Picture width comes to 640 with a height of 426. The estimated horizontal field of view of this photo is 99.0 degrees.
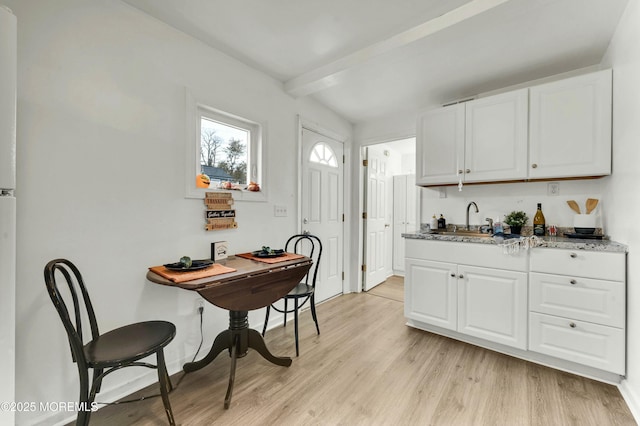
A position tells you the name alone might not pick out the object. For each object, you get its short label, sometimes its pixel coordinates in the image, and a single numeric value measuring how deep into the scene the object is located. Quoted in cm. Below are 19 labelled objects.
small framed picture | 200
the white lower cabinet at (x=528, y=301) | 171
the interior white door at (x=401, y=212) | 452
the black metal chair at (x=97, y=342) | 115
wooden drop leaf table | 151
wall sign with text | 205
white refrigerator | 97
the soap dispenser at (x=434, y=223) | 286
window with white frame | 198
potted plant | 241
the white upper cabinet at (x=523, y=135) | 196
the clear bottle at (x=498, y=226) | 243
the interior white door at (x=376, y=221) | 371
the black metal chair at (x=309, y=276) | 214
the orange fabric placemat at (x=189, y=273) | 149
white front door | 299
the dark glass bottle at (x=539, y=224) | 233
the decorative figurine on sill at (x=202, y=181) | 204
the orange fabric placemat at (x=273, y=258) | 201
